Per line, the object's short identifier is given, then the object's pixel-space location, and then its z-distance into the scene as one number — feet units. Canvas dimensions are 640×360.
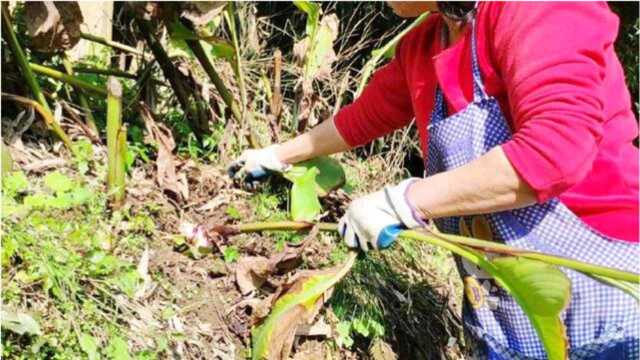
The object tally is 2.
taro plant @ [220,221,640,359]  5.03
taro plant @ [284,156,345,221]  7.16
